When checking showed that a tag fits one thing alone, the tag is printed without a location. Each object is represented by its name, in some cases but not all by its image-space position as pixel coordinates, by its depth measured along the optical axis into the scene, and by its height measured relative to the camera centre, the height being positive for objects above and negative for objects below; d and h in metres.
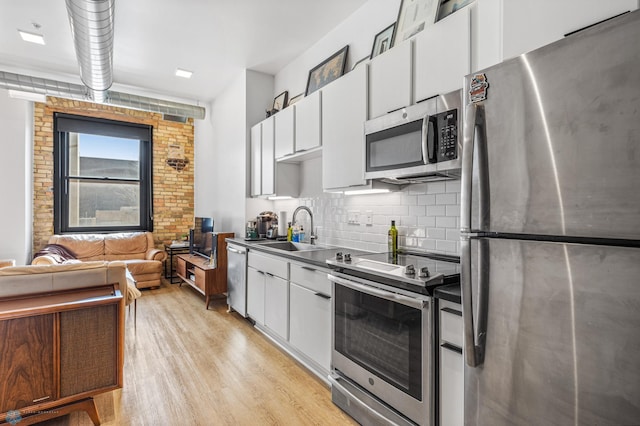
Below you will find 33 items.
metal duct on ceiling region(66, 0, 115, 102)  2.58 +1.62
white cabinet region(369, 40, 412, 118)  2.16 +0.92
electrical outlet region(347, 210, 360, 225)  3.06 -0.04
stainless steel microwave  1.79 +0.43
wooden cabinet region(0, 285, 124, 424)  1.84 -0.83
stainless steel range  1.65 -0.71
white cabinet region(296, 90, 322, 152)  3.03 +0.88
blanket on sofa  4.60 -0.60
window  5.77 +0.70
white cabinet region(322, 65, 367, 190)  2.51 +0.69
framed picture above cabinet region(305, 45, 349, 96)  3.29 +1.52
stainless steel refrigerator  0.93 -0.07
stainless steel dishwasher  3.81 -0.80
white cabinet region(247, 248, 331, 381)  2.49 -0.83
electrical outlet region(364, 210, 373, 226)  2.90 -0.04
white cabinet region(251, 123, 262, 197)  4.18 +0.70
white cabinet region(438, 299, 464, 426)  1.52 -0.72
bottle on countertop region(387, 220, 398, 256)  2.54 -0.21
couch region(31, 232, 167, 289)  5.41 -0.66
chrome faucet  3.62 -0.05
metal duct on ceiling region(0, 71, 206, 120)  4.22 +1.71
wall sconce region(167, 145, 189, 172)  6.70 +1.12
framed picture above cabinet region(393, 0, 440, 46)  2.25 +1.41
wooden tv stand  4.41 -0.82
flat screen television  5.13 -0.41
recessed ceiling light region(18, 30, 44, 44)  3.61 +1.98
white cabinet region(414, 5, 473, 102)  1.83 +0.93
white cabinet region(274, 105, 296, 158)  3.47 +0.90
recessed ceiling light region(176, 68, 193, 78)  4.66 +2.02
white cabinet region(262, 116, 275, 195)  3.89 +0.68
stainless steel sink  3.58 -0.37
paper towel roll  4.18 -0.13
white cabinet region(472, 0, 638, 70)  1.21 +0.80
